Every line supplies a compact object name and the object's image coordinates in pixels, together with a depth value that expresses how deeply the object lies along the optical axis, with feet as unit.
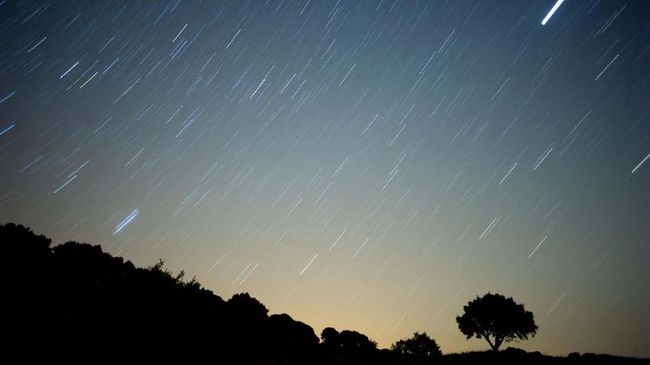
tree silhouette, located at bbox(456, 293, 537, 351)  136.36
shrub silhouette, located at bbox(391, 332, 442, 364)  195.72
